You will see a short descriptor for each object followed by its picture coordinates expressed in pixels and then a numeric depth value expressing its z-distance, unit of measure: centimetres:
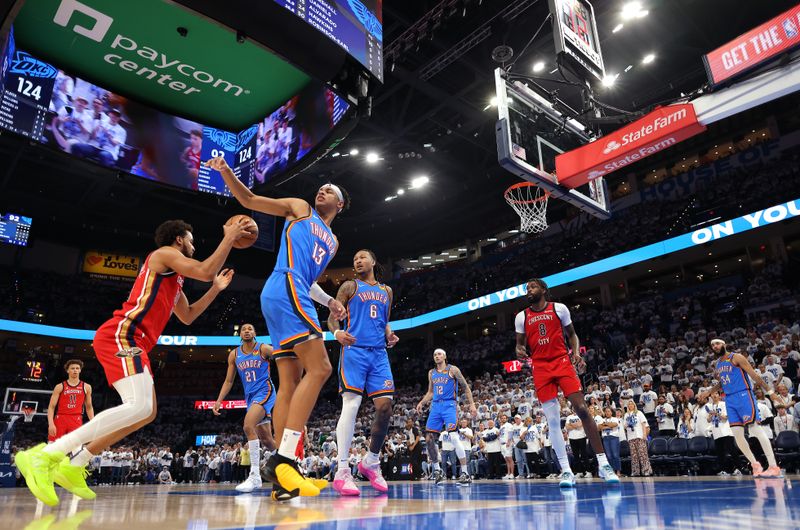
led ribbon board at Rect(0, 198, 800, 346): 1673
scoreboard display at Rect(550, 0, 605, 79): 729
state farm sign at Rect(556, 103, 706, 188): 745
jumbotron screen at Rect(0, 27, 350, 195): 613
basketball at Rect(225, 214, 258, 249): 346
